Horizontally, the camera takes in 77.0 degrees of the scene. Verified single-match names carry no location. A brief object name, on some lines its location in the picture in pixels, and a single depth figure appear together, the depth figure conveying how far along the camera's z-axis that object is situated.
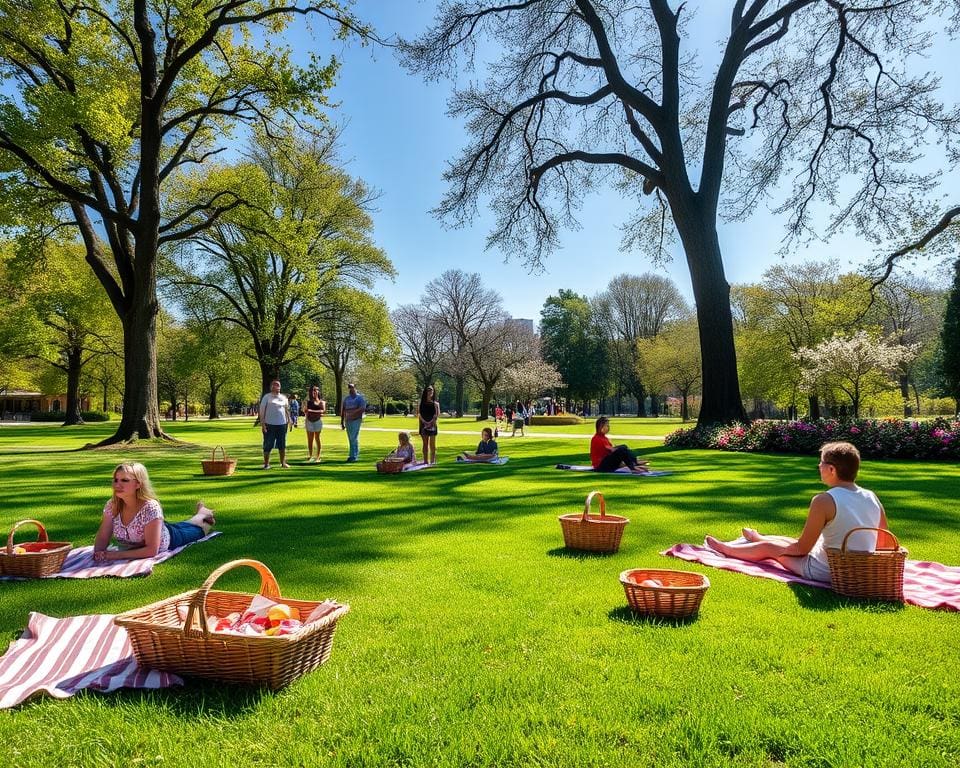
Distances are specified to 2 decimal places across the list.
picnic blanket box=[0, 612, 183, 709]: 3.09
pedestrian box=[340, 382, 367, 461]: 16.03
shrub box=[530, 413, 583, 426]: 43.41
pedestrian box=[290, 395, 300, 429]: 31.52
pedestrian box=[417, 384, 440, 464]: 14.95
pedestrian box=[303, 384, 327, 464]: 16.16
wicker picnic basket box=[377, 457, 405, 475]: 12.93
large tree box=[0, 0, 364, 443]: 16.22
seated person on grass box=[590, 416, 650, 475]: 12.84
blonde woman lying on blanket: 5.40
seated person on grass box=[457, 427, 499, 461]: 16.11
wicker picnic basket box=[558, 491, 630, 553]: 5.76
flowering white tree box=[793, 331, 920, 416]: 30.44
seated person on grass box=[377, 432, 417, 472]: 14.38
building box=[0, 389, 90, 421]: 67.12
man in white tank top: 4.66
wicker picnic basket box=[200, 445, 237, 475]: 12.41
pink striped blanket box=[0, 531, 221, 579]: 5.12
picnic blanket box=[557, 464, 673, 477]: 12.52
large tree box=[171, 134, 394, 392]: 32.06
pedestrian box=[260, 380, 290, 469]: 14.05
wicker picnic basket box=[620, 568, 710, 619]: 3.89
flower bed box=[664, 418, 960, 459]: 15.34
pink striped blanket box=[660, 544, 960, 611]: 4.38
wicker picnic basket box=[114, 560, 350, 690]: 3.02
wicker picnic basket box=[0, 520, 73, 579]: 4.96
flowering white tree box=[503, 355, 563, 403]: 57.22
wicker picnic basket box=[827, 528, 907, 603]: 4.34
